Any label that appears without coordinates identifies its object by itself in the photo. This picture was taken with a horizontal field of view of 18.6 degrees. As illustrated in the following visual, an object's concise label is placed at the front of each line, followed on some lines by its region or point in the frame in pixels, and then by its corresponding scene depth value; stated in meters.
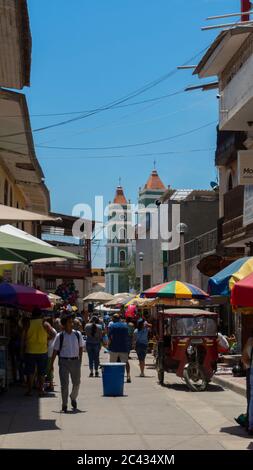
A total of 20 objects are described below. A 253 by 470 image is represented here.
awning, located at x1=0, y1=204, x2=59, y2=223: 11.23
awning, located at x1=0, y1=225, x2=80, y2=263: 11.52
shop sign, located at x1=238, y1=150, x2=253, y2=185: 19.27
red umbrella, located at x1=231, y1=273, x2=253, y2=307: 10.27
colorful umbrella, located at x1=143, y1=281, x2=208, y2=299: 21.30
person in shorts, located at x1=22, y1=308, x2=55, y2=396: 14.77
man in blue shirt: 17.47
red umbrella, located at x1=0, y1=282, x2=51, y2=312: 14.34
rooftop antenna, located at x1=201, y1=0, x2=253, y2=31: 19.92
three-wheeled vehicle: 16.70
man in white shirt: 12.72
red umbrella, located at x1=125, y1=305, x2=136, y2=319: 37.92
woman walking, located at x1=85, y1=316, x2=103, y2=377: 19.67
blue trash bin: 14.95
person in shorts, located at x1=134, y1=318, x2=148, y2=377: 20.14
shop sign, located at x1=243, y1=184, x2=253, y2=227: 20.86
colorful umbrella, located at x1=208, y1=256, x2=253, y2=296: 11.88
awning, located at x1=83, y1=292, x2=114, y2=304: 42.33
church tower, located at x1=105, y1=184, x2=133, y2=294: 98.94
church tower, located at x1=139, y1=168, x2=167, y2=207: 88.94
